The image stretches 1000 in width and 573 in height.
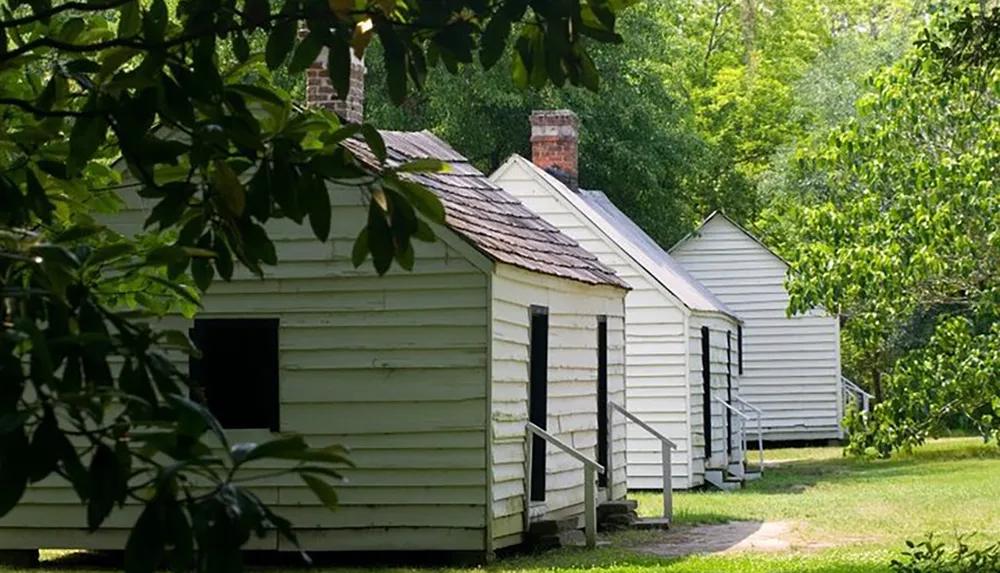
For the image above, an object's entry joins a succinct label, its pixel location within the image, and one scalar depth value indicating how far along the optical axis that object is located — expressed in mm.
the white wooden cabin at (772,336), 37594
